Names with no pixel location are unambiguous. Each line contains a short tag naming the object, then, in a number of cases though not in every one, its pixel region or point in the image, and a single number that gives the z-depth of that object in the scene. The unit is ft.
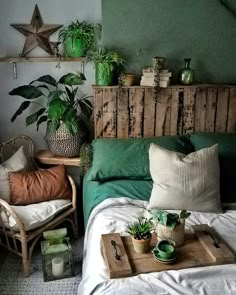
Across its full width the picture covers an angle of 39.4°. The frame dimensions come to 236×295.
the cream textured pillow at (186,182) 6.74
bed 4.61
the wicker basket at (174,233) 5.37
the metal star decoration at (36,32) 9.19
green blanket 7.32
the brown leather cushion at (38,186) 8.41
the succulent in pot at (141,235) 5.22
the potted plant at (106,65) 8.49
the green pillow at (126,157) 7.79
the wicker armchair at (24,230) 7.44
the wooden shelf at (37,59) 9.14
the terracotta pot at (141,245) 5.20
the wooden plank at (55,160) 9.21
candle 7.45
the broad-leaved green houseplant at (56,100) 8.71
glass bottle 8.65
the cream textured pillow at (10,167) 8.43
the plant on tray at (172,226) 5.37
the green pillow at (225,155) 7.46
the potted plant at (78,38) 8.92
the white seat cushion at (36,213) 7.63
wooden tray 4.86
